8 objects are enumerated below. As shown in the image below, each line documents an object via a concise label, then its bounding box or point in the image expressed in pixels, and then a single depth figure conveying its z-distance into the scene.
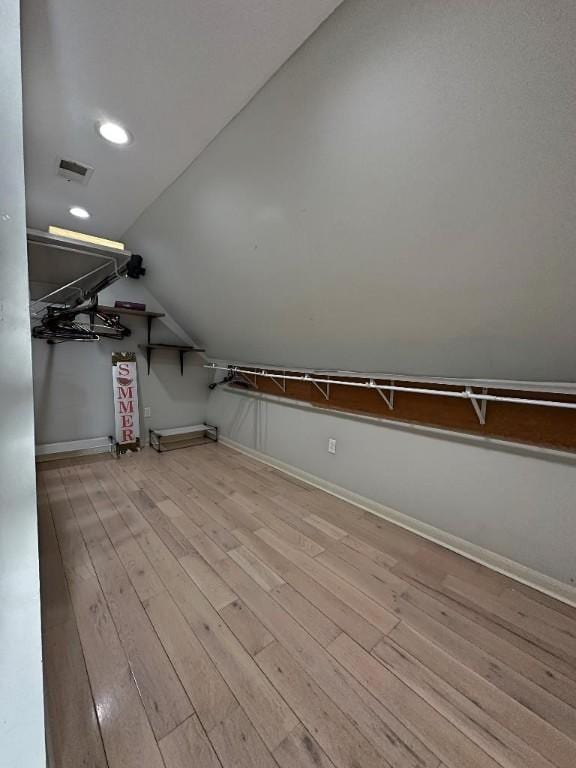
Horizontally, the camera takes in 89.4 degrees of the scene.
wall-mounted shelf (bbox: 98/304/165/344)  2.91
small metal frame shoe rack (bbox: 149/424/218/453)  3.49
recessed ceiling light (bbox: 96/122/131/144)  1.33
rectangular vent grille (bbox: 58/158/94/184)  1.60
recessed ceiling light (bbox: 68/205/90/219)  2.11
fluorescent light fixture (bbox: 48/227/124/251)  1.41
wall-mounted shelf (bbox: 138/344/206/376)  3.44
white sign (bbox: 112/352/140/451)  3.24
